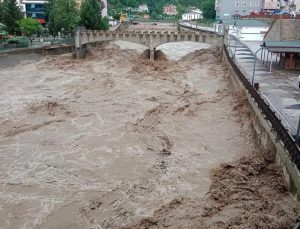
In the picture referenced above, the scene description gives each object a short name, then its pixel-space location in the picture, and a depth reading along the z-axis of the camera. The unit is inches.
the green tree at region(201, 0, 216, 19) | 3956.5
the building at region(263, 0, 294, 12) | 3133.8
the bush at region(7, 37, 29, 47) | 1540.1
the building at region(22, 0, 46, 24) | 2657.0
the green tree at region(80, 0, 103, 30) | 2210.1
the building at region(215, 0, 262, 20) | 3139.4
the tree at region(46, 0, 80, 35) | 1950.2
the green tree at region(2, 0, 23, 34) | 1805.3
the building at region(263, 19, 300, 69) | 1104.1
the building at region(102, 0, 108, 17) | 3324.1
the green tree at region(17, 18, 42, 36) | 1794.1
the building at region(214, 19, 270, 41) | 1980.1
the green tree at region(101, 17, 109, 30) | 2312.9
